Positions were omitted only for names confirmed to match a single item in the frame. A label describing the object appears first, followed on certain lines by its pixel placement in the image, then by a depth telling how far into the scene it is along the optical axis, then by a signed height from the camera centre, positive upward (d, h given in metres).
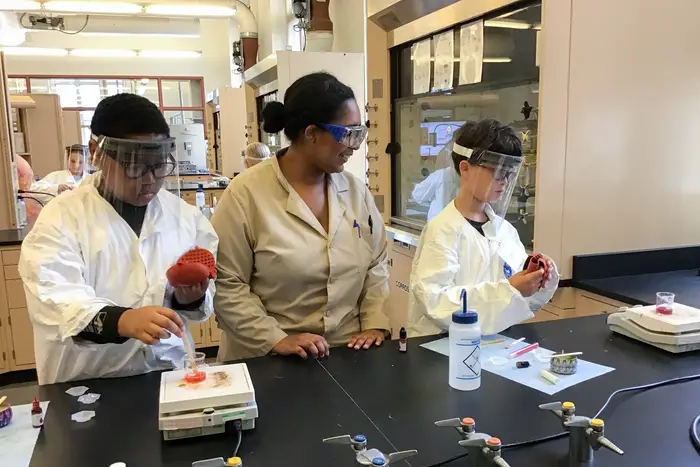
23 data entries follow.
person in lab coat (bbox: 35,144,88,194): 4.82 -0.24
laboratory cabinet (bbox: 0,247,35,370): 3.05 -0.91
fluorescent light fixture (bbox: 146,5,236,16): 5.95 +1.41
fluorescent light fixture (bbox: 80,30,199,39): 7.52 +1.46
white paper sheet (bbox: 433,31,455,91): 2.67 +0.37
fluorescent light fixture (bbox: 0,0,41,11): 5.39 +1.36
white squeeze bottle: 1.18 -0.43
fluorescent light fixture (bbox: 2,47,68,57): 8.51 +1.44
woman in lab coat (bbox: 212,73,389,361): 1.54 -0.27
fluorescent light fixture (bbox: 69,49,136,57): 8.77 +1.44
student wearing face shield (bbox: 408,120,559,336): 1.47 -0.32
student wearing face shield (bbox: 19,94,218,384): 1.20 -0.24
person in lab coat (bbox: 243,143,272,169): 4.72 -0.07
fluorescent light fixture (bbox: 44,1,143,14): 5.47 +1.37
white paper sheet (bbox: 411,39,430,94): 2.86 +0.37
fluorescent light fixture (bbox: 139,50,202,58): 8.95 +1.45
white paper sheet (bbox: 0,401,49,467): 0.94 -0.50
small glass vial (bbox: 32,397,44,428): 1.05 -0.49
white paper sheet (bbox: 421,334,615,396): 1.22 -0.51
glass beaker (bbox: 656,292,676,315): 1.50 -0.44
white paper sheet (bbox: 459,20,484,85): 2.45 +0.38
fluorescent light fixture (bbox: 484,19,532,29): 2.20 +0.46
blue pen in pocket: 1.68 -0.24
